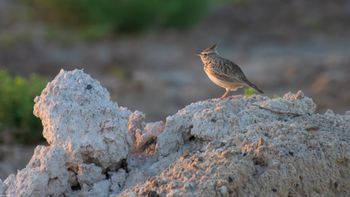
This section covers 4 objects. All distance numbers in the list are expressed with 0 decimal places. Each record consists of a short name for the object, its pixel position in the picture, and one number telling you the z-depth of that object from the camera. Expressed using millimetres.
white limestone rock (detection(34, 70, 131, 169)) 10789
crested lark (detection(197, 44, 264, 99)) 14641
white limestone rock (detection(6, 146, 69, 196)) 10403
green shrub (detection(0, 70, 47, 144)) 20359
